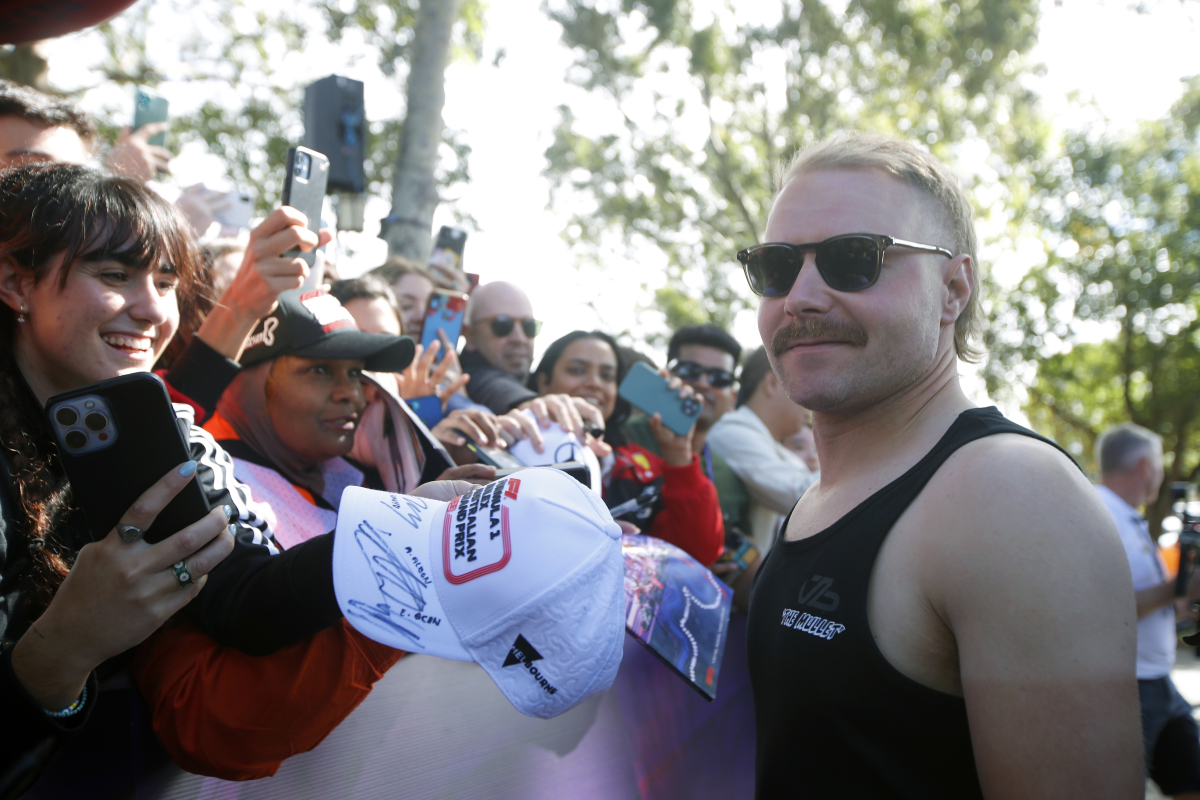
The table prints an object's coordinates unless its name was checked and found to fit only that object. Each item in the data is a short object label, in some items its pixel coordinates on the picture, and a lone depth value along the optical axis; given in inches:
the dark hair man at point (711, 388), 151.7
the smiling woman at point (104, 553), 45.8
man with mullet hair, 47.6
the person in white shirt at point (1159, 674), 150.9
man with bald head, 156.5
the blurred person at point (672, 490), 118.3
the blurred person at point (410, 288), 150.7
